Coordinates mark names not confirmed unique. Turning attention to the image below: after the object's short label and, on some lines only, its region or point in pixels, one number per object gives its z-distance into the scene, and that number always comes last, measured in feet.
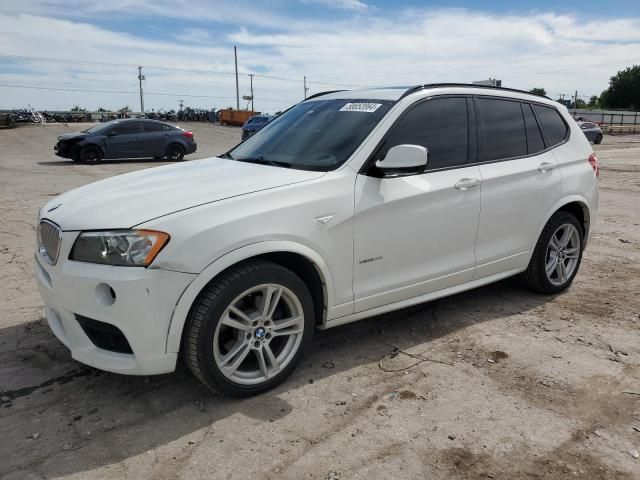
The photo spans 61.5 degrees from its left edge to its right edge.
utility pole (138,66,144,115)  231.09
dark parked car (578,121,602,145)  105.70
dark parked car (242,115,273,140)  100.89
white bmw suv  9.19
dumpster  174.19
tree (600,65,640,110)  292.20
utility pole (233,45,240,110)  221.09
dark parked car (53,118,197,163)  55.98
